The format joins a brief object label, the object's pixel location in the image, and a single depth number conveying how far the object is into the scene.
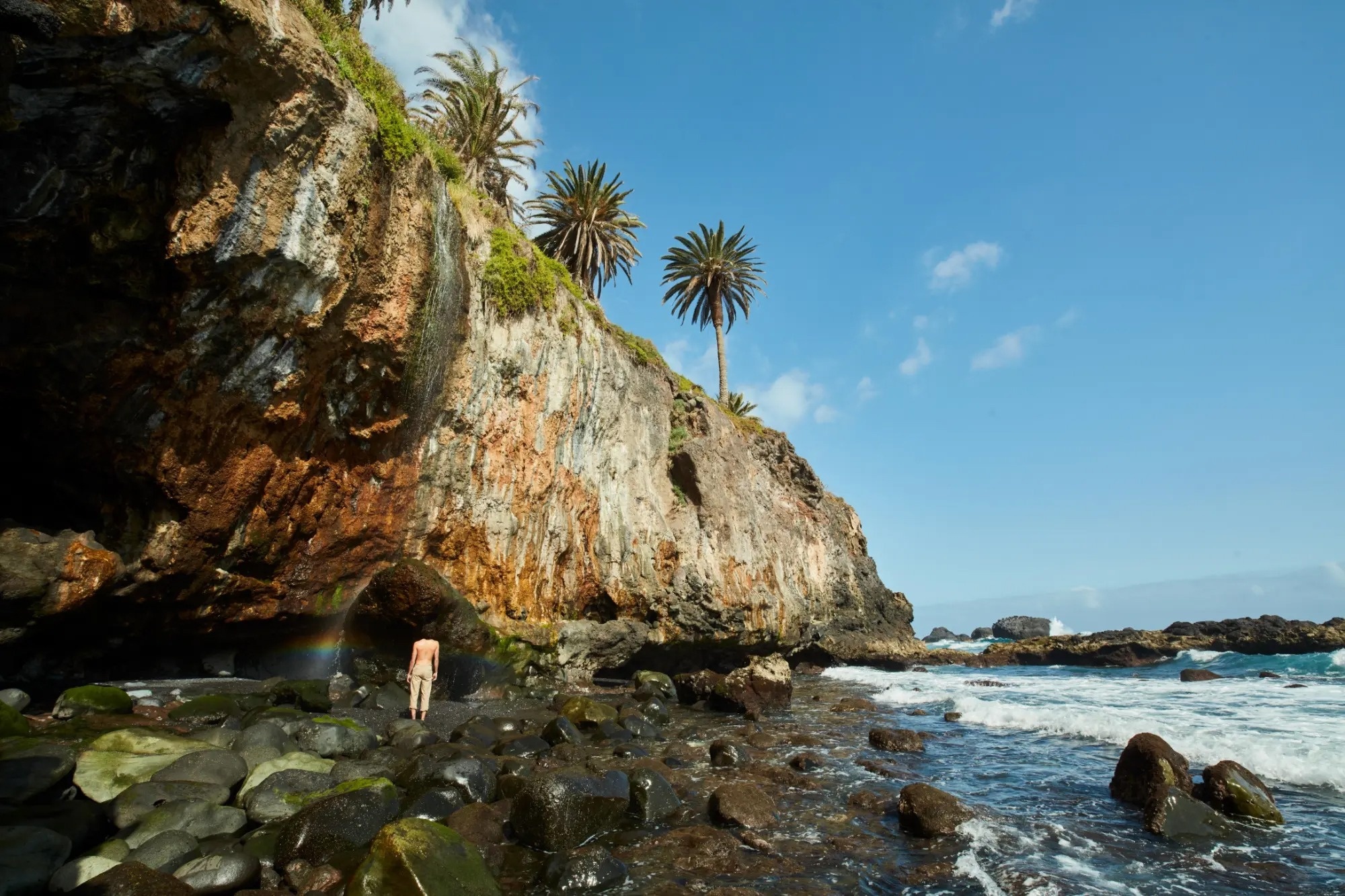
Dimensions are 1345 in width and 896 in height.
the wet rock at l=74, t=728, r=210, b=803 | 6.44
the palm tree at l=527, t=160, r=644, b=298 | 30.00
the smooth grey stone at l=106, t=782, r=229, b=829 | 5.93
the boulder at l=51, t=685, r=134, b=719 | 8.88
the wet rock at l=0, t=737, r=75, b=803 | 5.97
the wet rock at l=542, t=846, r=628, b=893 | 5.80
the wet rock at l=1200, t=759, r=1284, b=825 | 8.26
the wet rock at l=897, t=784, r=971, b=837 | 7.69
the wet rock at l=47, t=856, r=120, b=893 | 4.72
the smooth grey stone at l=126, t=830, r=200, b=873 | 5.28
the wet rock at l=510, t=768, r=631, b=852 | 6.73
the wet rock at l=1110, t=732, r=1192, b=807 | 8.43
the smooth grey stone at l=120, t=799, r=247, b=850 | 5.74
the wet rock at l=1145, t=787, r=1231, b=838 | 7.78
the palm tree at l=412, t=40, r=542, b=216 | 22.73
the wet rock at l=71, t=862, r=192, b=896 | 4.62
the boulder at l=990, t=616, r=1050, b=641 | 77.81
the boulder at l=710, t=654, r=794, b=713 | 16.92
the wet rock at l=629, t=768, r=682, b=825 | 7.84
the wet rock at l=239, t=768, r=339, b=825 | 6.41
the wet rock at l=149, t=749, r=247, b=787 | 6.72
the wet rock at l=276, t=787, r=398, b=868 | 5.77
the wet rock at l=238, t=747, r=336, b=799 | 6.98
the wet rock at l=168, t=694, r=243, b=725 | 9.70
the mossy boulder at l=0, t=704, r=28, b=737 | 7.16
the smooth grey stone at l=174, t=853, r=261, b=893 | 5.07
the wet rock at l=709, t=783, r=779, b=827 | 7.75
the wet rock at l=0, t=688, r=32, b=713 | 8.58
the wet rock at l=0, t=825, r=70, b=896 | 4.62
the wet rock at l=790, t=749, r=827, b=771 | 10.92
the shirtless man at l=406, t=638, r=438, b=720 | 12.68
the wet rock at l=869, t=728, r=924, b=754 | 12.91
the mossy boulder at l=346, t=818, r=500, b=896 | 4.83
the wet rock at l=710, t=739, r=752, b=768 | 10.90
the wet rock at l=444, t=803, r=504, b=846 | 6.62
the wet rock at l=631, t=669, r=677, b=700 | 18.48
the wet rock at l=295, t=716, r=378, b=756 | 9.02
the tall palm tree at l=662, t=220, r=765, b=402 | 40.31
